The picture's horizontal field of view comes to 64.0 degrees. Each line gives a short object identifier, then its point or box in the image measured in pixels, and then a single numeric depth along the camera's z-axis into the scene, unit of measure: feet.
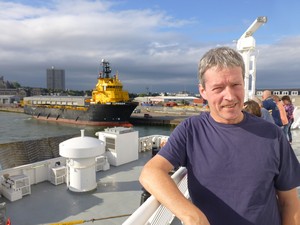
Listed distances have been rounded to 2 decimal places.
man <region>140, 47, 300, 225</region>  4.19
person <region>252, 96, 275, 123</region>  13.22
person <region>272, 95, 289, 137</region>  18.71
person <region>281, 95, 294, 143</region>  22.65
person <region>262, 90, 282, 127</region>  17.44
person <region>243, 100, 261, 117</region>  11.25
